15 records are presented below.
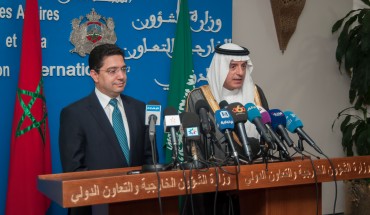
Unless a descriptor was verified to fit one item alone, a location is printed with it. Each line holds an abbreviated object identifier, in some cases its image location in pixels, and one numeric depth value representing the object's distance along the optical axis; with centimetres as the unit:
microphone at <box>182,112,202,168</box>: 281
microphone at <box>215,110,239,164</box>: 282
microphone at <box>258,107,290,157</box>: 292
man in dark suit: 335
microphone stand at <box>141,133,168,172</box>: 279
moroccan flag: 399
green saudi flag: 455
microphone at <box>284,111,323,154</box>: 298
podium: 265
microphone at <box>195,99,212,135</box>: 288
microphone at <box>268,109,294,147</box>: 302
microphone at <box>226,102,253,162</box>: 287
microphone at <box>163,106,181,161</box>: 281
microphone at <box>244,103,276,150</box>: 286
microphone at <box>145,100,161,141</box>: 292
